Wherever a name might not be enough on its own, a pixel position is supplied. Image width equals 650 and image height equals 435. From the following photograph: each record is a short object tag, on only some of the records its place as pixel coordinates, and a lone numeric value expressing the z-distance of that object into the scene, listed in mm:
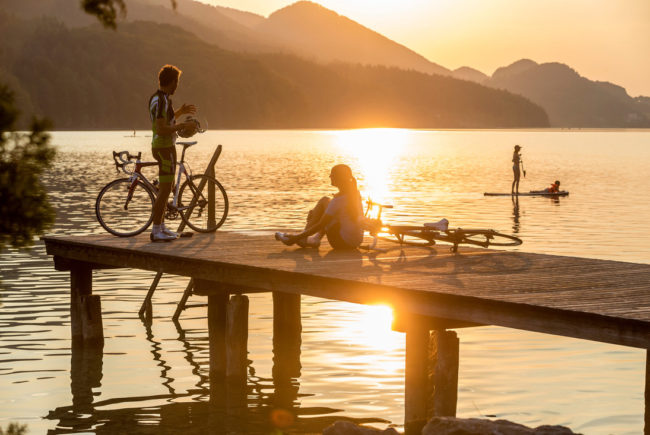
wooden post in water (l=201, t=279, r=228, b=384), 13797
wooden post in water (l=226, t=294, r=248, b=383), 13234
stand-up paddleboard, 49594
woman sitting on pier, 13117
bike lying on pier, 13477
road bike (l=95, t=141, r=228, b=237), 15016
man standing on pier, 13500
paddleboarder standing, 44531
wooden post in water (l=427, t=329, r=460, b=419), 10617
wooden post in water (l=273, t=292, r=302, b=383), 15516
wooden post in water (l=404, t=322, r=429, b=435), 10547
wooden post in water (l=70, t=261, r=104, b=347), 15805
